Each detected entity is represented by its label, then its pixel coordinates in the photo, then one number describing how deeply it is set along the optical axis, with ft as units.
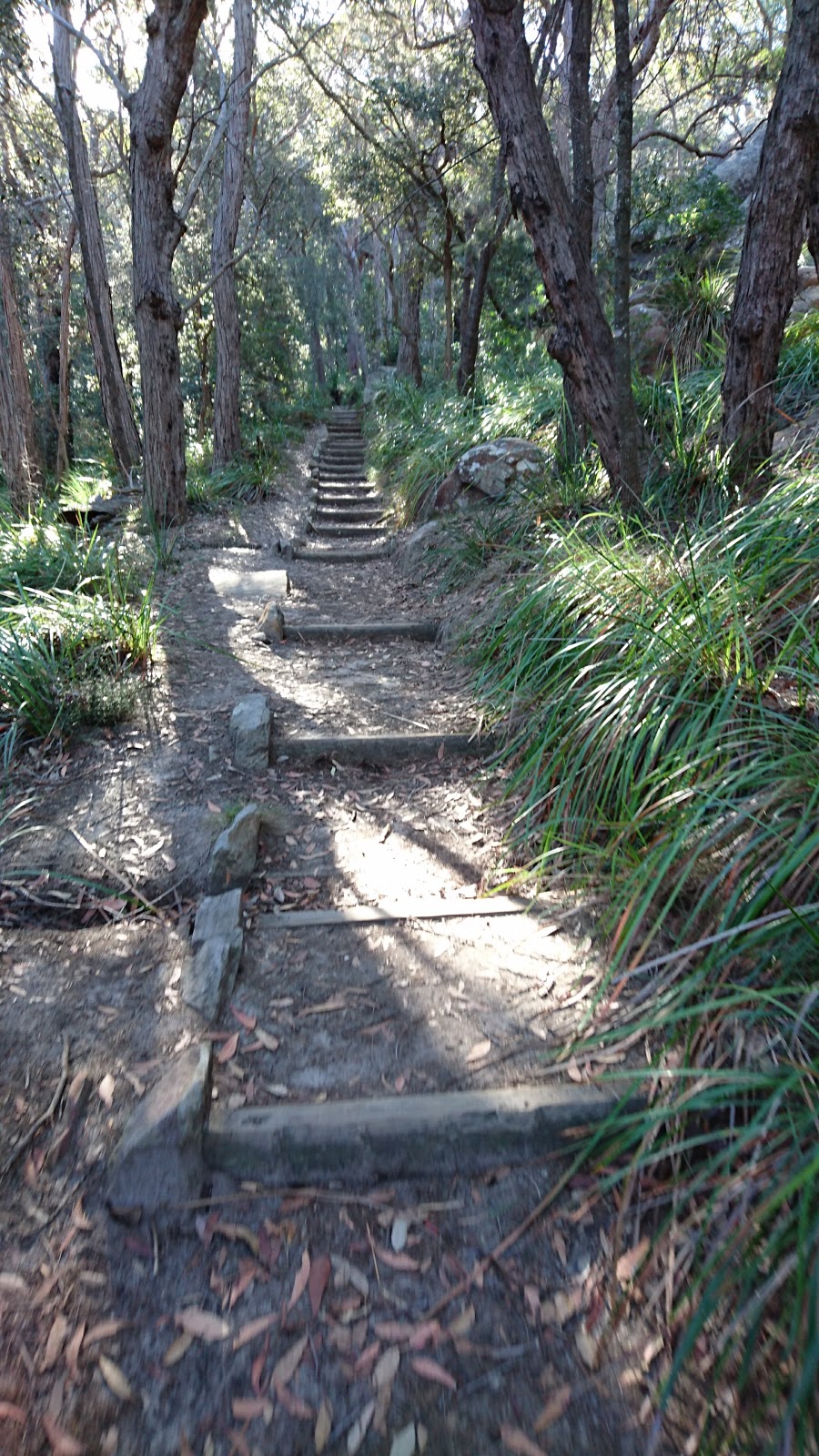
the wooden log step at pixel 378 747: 10.73
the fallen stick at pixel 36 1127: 5.33
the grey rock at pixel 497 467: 18.28
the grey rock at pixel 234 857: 8.12
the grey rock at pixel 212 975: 6.60
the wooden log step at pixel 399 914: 7.70
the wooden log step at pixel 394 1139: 5.38
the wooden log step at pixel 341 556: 22.95
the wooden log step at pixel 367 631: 15.47
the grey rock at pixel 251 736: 10.28
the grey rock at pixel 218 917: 7.36
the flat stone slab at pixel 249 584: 17.44
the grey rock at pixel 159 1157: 5.15
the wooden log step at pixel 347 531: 27.25
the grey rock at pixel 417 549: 19.55
